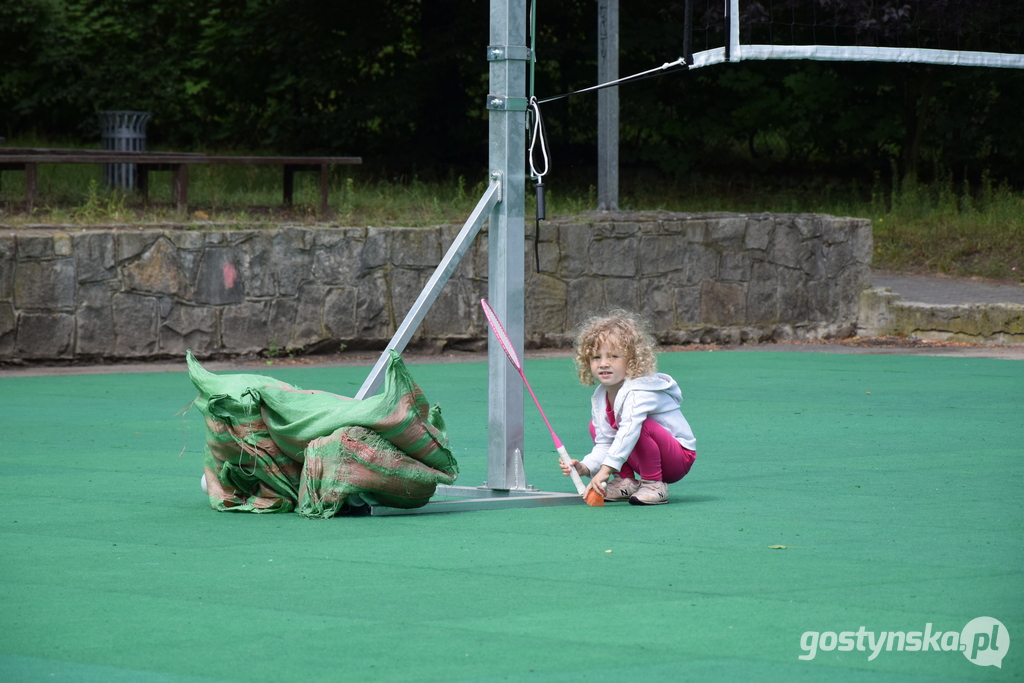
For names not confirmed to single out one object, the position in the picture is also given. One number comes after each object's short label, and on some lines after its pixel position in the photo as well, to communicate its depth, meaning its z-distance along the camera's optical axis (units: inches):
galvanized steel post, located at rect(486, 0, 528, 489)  435.5
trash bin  1541.6
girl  428.1
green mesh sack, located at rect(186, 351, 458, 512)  410.3
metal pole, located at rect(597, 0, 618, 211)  1131.3
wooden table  954.1
